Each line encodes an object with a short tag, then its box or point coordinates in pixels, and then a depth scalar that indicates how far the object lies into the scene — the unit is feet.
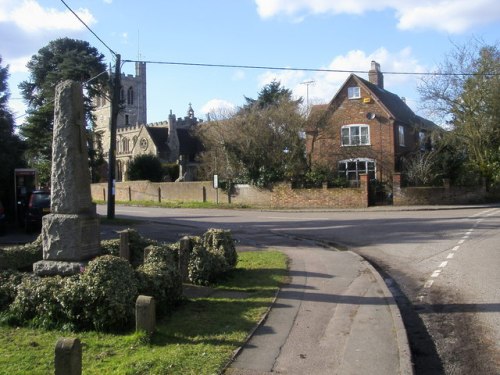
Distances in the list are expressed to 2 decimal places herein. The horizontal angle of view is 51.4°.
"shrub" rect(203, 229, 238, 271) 33.71
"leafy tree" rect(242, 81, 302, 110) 177.17
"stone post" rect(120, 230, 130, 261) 30.17
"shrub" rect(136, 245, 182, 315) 22.94
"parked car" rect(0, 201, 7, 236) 65.02
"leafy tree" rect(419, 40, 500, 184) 116.57
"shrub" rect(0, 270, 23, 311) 23.21
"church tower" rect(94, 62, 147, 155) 313.94
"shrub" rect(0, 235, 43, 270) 29.01
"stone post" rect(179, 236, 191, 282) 30.55
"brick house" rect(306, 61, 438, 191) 129.90
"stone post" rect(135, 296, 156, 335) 19.33
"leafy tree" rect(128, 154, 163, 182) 183.93
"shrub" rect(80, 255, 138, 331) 20.39
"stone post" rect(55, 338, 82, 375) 13.25
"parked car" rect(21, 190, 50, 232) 68.49
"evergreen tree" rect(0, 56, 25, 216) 78.07
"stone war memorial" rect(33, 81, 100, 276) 26.05
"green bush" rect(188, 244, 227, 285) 30.19
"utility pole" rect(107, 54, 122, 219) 78.48
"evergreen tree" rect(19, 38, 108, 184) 139.03
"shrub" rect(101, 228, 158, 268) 31.35
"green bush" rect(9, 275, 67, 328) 21.36
